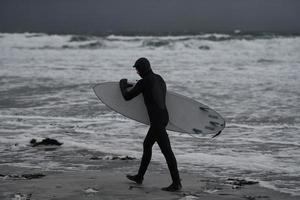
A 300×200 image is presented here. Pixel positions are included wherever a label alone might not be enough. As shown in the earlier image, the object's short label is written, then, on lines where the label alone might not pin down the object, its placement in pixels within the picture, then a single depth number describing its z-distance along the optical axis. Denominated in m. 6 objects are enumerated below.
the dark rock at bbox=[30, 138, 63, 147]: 18.81
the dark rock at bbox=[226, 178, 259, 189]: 13.59
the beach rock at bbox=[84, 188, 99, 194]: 12.25
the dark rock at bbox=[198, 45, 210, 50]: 77.19
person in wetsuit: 12.38
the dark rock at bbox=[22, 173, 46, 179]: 13.97
